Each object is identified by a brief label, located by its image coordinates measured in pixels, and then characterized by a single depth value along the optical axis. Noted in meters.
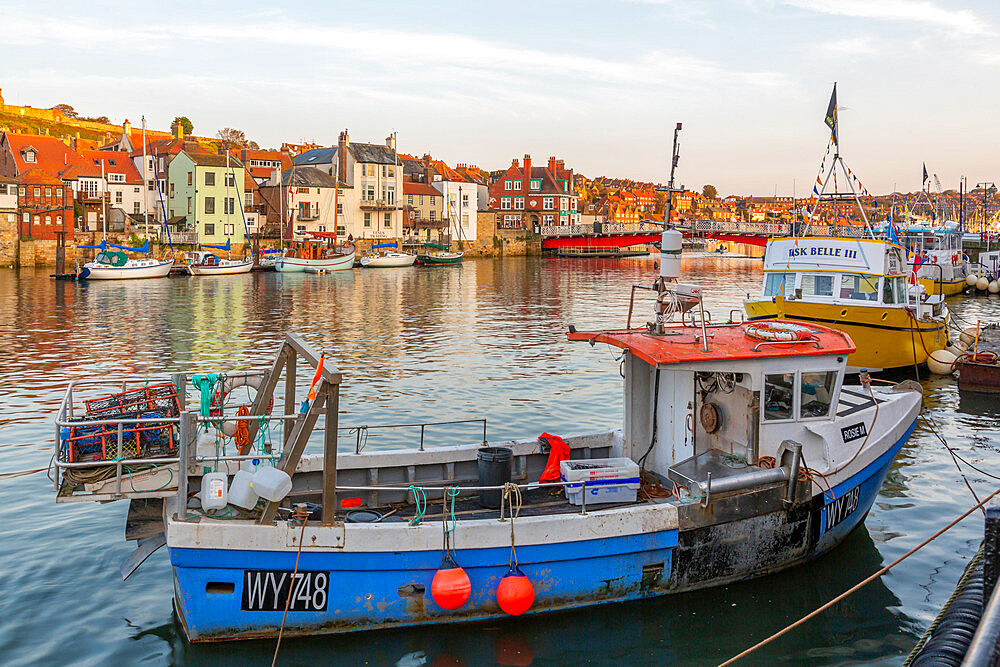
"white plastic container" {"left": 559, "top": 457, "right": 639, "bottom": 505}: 10.20
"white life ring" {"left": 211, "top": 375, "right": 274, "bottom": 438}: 10.91
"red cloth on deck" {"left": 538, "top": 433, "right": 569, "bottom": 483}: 11.28
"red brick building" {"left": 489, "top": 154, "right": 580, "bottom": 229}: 124.31
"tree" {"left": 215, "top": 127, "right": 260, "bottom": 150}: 146.62
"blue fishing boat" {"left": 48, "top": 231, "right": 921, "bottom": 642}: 8.75
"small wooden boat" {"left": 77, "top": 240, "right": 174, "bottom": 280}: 62.69
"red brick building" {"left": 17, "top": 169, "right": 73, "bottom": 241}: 71.31
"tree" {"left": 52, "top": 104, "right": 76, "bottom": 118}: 175.75
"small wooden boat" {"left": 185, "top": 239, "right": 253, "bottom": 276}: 70.62
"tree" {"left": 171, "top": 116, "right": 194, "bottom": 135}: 138.19
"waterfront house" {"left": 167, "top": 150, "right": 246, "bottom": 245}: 81.81
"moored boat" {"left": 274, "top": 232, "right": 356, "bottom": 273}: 76.62
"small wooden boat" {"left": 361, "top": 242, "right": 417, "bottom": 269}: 86.50
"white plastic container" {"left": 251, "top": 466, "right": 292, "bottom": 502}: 8.48
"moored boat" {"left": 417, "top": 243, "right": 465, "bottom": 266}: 91.81
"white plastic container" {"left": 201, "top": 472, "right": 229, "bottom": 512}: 8.98
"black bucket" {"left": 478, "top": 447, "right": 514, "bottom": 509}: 10.64
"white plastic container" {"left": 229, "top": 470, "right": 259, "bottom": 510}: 8.86
